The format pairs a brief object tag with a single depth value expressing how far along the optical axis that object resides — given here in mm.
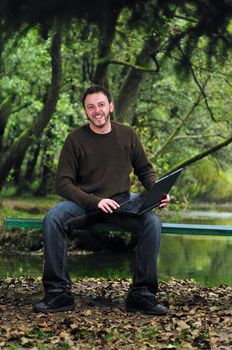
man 5922
